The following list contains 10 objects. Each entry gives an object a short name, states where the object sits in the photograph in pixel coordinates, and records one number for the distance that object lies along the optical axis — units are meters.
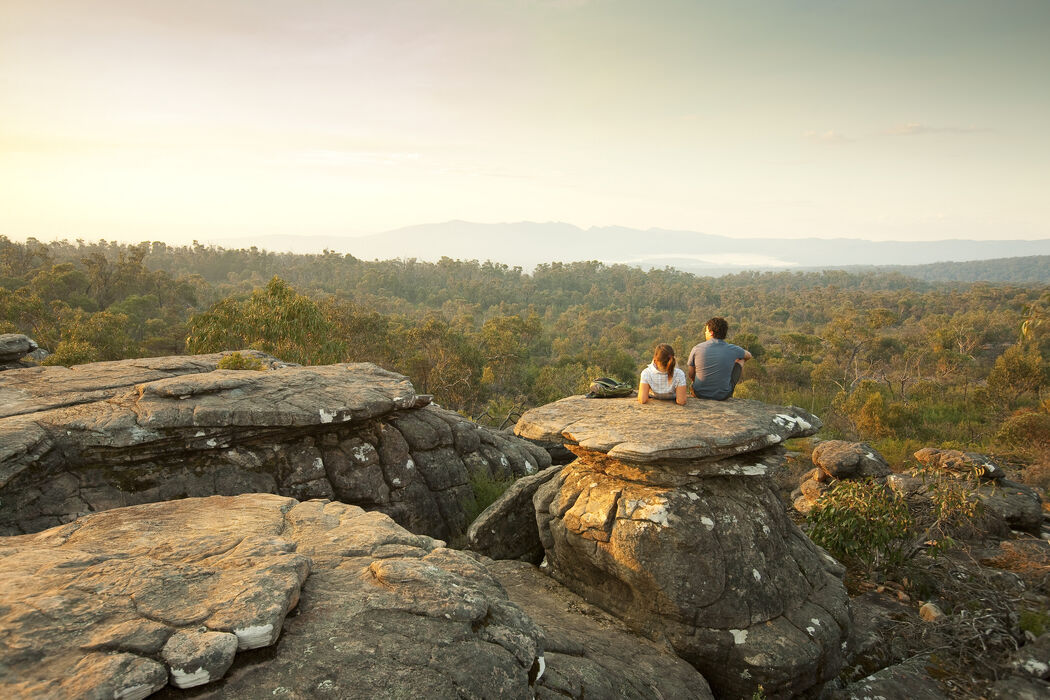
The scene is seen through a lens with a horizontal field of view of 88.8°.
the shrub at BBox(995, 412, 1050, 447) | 22.14
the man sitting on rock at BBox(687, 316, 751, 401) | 8.84
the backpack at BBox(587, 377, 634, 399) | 9.68
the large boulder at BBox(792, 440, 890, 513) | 15.82
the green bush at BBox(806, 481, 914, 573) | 10.45
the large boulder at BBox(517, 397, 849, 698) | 7.20
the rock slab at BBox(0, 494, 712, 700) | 3.79
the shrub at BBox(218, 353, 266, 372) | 13.21
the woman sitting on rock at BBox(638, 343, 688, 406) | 8.73
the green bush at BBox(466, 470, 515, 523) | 12.30
